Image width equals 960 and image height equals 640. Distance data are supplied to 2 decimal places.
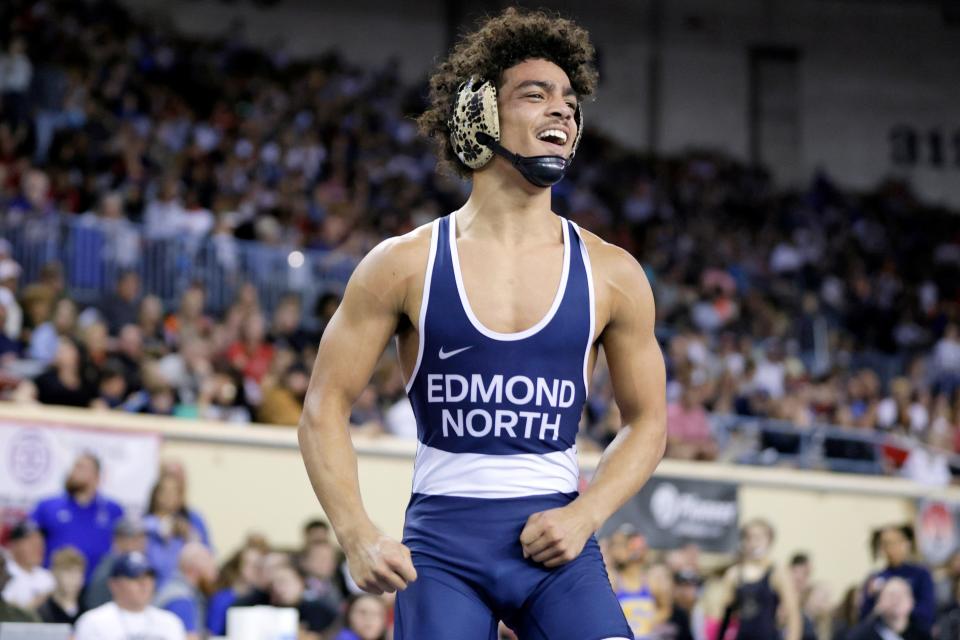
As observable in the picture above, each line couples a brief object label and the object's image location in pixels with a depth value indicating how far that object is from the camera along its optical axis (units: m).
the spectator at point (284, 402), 11.50
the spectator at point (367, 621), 8.81
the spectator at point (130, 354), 11.13
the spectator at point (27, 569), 8.50
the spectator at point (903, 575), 9.59
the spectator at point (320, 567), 9.45
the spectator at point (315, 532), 9.70
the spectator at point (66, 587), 8.48
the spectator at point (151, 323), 11.97
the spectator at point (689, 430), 13.68
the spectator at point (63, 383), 10.47
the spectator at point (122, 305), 12.29
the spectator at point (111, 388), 10.73
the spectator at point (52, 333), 11.24
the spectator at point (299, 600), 8.84
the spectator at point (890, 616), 9.38
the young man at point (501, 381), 3.80
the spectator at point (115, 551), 8.37
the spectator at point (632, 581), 9.80
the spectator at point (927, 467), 15.61
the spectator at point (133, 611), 7.82
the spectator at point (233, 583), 9.01
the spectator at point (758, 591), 9.95
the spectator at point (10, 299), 11.16
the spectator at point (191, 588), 8.54
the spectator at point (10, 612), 7.27
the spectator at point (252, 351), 12.20
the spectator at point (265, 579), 8.91
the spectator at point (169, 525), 9.19
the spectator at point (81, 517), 9.28
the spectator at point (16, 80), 15.74
